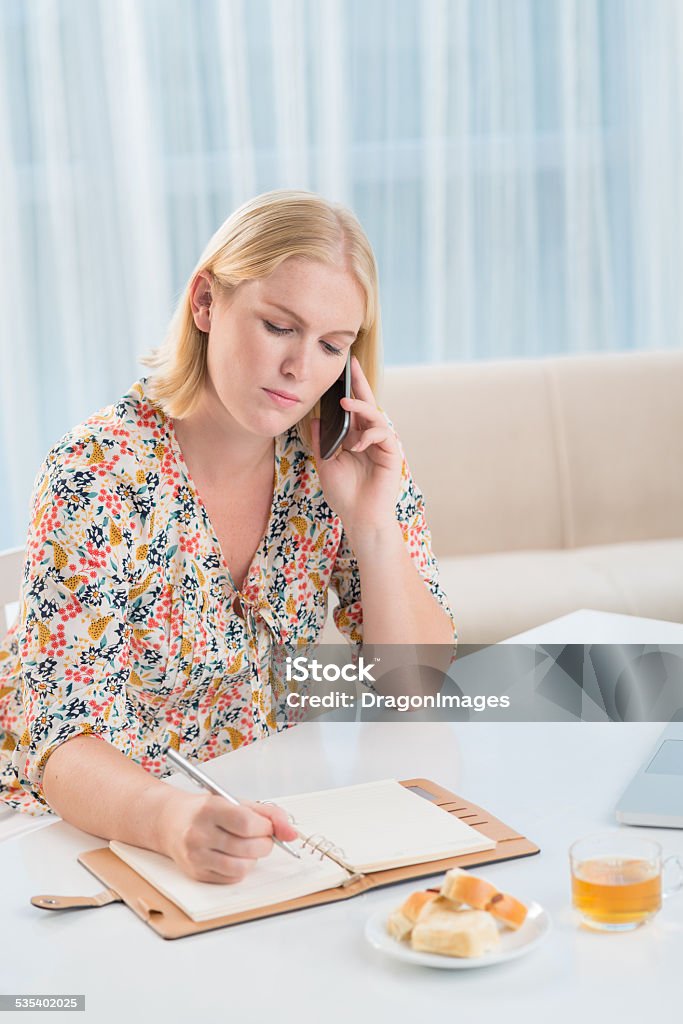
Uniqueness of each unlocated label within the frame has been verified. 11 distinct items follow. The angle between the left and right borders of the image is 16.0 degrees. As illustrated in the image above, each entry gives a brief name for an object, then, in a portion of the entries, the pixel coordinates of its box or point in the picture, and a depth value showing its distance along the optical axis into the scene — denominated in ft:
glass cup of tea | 6.97
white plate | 6.79
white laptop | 7.67
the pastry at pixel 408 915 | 6.92
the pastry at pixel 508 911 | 6.94
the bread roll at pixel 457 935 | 6.82
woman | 8.49
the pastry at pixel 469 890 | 6.92
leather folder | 7.12
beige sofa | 18.21
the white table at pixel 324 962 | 6.71
